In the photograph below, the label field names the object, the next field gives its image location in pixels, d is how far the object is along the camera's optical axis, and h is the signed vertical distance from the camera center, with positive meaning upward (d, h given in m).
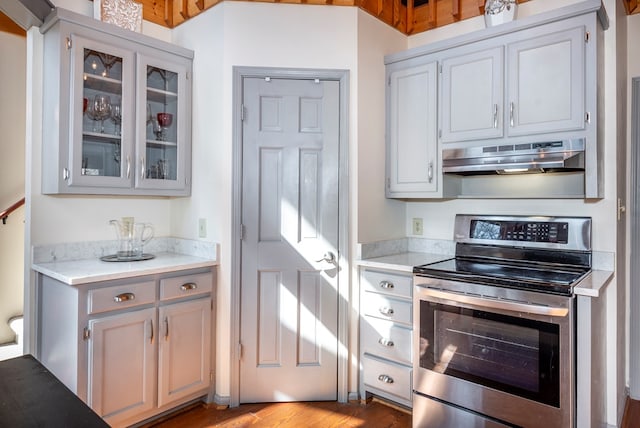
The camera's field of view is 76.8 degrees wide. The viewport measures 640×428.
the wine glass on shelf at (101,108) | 2.36 +0.63
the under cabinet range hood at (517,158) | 2.08 +0.33
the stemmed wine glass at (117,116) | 2.42 +0.59
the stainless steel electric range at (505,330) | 1.82 -0.55
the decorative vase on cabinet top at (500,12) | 2.40 +1.23
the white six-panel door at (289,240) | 2.55 -0.15
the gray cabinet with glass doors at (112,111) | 2.23 +0.62
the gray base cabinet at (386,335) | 2.38 -0.73
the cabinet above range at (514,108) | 2.07 +0.62
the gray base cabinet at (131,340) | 2.01 -0.68
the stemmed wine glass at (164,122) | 2.63 +0.61
